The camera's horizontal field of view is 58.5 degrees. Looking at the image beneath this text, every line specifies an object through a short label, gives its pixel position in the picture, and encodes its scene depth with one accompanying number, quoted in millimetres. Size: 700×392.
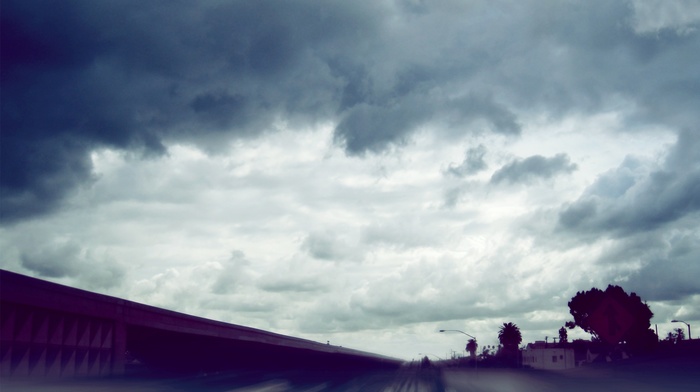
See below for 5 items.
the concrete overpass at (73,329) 24109
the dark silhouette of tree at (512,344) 196500
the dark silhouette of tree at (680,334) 167000
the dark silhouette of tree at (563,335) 174312
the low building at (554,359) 129375
